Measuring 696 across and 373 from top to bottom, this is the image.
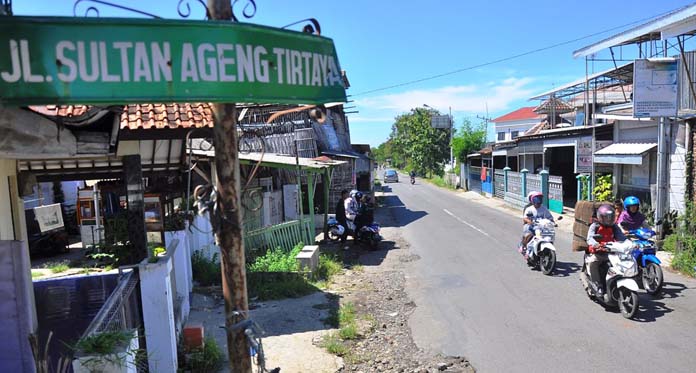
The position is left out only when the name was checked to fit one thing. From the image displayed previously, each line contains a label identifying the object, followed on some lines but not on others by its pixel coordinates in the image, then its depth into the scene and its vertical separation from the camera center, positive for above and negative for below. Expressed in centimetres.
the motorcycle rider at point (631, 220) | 780 -124
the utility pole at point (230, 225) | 243 -33
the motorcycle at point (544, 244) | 885 -180
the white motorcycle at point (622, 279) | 628 -180
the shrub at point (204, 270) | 885 -200
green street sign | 208 +48
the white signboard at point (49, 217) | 1249 -123
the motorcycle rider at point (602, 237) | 685 -132
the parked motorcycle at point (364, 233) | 1223 -197
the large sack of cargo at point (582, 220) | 931 -147
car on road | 5072 -230
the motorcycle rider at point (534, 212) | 924 -123
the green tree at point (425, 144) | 5200 +104
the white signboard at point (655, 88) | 1069 +126
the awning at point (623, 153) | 1313 -24
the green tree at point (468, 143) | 3666 +68
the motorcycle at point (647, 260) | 713 -178
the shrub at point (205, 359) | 523 -217
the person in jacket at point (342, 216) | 1264 -155
